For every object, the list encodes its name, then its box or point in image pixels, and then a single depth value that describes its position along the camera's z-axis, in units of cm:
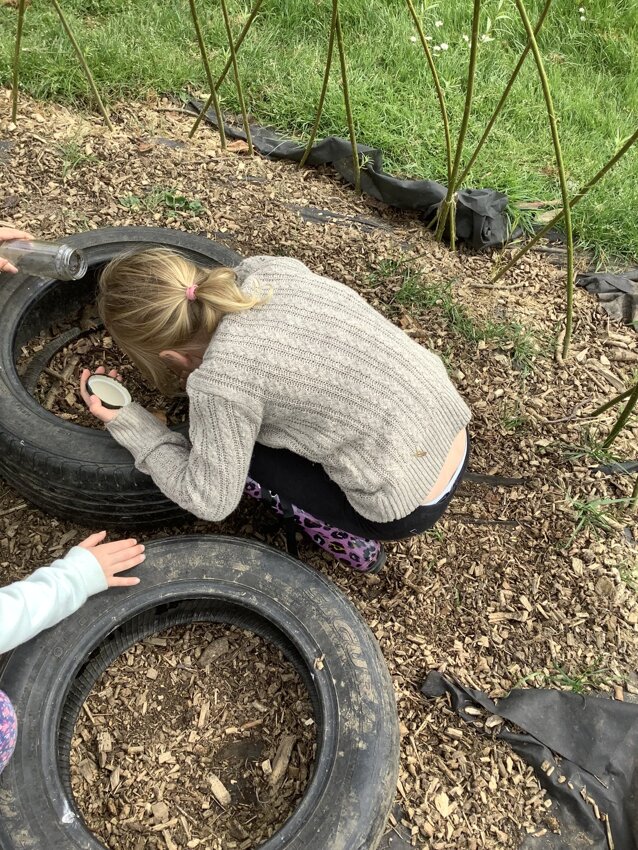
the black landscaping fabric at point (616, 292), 377
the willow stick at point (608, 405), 279
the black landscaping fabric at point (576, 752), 225
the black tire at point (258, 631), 194
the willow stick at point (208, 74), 342
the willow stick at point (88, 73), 359
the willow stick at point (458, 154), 286
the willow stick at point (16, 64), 343
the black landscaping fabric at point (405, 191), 385
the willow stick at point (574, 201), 284
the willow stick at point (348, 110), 329
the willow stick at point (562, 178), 263
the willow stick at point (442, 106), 318
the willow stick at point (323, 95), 329
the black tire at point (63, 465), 245
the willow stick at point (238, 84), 358
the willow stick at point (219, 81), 343
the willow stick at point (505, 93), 290
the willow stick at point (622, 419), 270
